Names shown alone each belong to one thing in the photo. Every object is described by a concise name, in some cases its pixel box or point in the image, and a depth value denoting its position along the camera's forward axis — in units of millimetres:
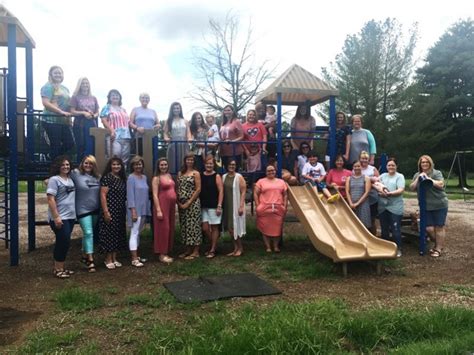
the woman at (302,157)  8406
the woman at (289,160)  8408
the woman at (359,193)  7590
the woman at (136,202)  6691
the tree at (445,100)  28969
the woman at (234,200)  7453
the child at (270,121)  8774
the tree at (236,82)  23891
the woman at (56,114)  6895
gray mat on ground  5102
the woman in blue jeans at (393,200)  7375
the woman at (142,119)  7461
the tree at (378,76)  28578
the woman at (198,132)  7874
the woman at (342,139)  8616
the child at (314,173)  8102
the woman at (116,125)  7180
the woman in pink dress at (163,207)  6924
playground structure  6637
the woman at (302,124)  8727
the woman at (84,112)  6941
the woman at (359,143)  8406
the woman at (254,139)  8164
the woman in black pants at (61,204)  6020
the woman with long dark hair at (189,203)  7129
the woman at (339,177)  7934
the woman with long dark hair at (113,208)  6523
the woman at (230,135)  7973
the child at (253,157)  8266
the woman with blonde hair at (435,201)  7363
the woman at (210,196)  7289
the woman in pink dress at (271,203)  7539
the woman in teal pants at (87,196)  6406
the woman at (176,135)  7680
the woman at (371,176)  7699
